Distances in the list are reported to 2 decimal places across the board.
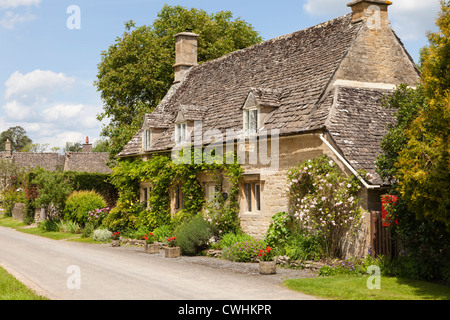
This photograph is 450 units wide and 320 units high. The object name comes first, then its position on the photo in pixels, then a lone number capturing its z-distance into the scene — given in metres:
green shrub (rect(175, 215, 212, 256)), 17.88
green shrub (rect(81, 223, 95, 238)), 25.33
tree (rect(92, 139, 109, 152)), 102.44
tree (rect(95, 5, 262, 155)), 33.38
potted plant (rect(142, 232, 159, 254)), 18.84
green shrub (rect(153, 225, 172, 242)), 20.48
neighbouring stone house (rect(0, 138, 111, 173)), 63.09
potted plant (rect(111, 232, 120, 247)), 21.46
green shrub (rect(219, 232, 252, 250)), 17.03
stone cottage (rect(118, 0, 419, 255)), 15.26
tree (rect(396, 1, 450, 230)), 10.20
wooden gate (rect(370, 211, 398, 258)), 13.38
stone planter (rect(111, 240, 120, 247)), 21.44
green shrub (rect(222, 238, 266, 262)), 15.88
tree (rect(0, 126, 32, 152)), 108.12
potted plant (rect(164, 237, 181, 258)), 17.45
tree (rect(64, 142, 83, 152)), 127.30
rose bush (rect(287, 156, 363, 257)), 14.08
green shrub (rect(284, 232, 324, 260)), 14.73
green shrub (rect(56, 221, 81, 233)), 27.42
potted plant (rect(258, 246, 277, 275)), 13.54
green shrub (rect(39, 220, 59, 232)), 28.69
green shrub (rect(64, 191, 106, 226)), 27.73
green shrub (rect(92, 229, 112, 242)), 23.52
